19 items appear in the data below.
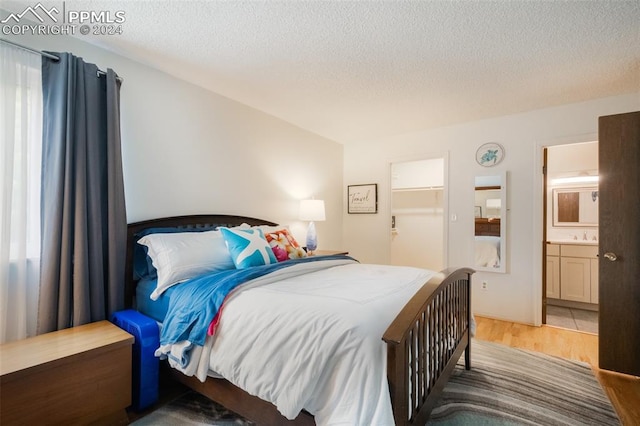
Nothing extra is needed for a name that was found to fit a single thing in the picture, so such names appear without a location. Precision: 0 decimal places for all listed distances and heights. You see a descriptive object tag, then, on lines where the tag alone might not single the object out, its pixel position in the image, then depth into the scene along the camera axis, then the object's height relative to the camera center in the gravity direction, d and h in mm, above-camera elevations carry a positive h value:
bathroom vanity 3854 -735
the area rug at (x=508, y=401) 1750 -1200
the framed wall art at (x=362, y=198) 4566 +264
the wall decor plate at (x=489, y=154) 3605 +769
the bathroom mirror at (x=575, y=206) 4227 +166
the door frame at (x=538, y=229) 3357 -136
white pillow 1993 -302
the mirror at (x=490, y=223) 3557 -77
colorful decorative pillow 2551 -285
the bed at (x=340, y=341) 1155 -600
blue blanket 1592 -512
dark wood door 2229 -187
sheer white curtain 1698 +135
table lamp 3809 +46
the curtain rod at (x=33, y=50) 1716 +967
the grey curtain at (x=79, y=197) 1821 +96
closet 4922 +28
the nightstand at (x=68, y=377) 1334 -814
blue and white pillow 2193 -261
